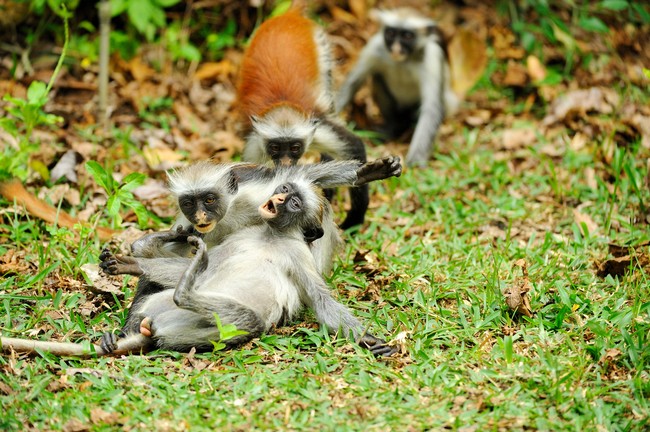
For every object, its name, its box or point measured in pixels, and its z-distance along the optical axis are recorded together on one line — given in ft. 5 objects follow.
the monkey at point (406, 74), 60.34
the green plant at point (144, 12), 56.70
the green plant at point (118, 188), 36.52
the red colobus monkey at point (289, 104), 42.52
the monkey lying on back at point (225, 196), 33.86
